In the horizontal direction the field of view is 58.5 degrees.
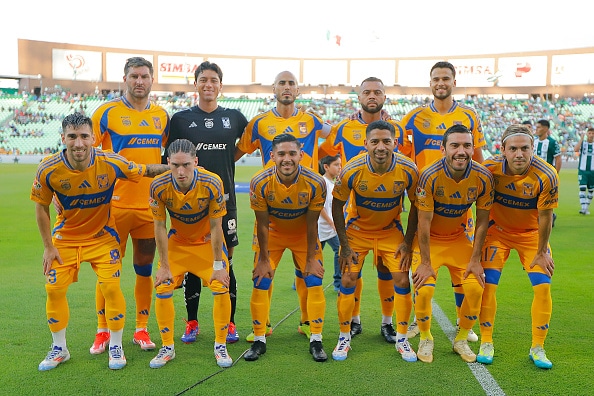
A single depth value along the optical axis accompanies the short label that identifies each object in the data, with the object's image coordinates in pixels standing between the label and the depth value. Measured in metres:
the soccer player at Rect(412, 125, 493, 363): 4.76
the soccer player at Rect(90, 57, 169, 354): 5.23
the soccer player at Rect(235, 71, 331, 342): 5.52
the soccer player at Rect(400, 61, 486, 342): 5.55
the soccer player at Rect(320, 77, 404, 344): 5.45
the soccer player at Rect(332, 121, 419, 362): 4.95
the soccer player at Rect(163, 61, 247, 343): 5.40
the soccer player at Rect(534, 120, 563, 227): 11.39
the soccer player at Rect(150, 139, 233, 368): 4.75
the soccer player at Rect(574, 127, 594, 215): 13.26
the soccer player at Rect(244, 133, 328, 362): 4.96
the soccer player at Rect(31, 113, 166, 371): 4.59
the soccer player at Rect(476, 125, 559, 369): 4.63
